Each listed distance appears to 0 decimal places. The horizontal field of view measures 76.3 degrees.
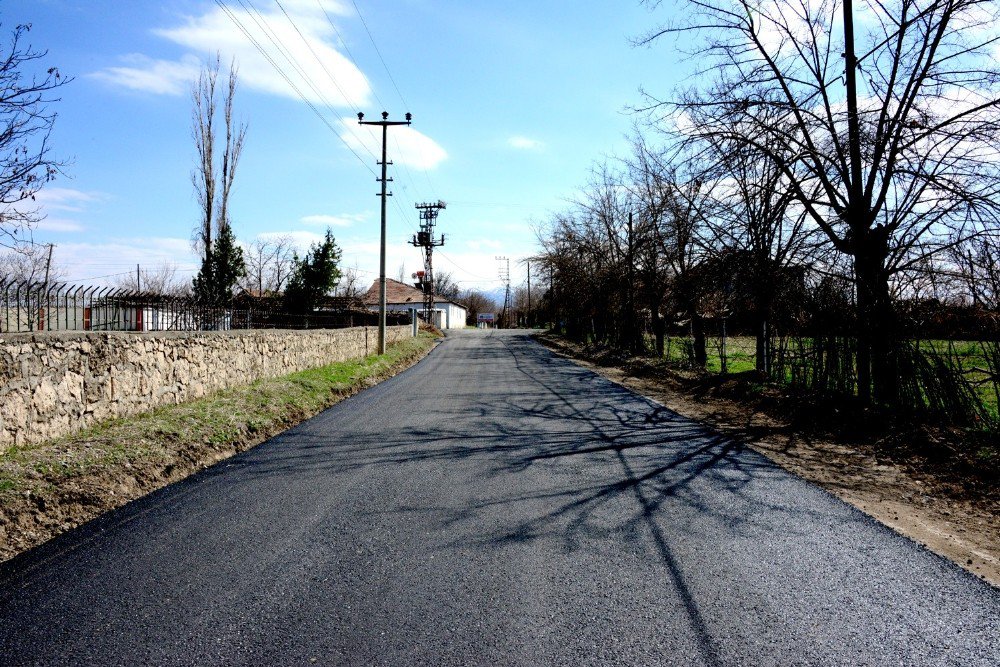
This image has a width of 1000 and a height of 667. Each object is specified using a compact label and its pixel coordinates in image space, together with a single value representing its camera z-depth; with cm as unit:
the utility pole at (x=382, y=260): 2515
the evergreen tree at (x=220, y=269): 3284
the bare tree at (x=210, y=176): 3403
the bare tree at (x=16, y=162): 704
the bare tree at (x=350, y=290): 5182
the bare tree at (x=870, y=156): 887
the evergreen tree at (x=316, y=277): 4041
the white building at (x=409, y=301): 8400
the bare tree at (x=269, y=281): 6368
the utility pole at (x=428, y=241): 6888
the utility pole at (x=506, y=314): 10269
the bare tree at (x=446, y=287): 12555
